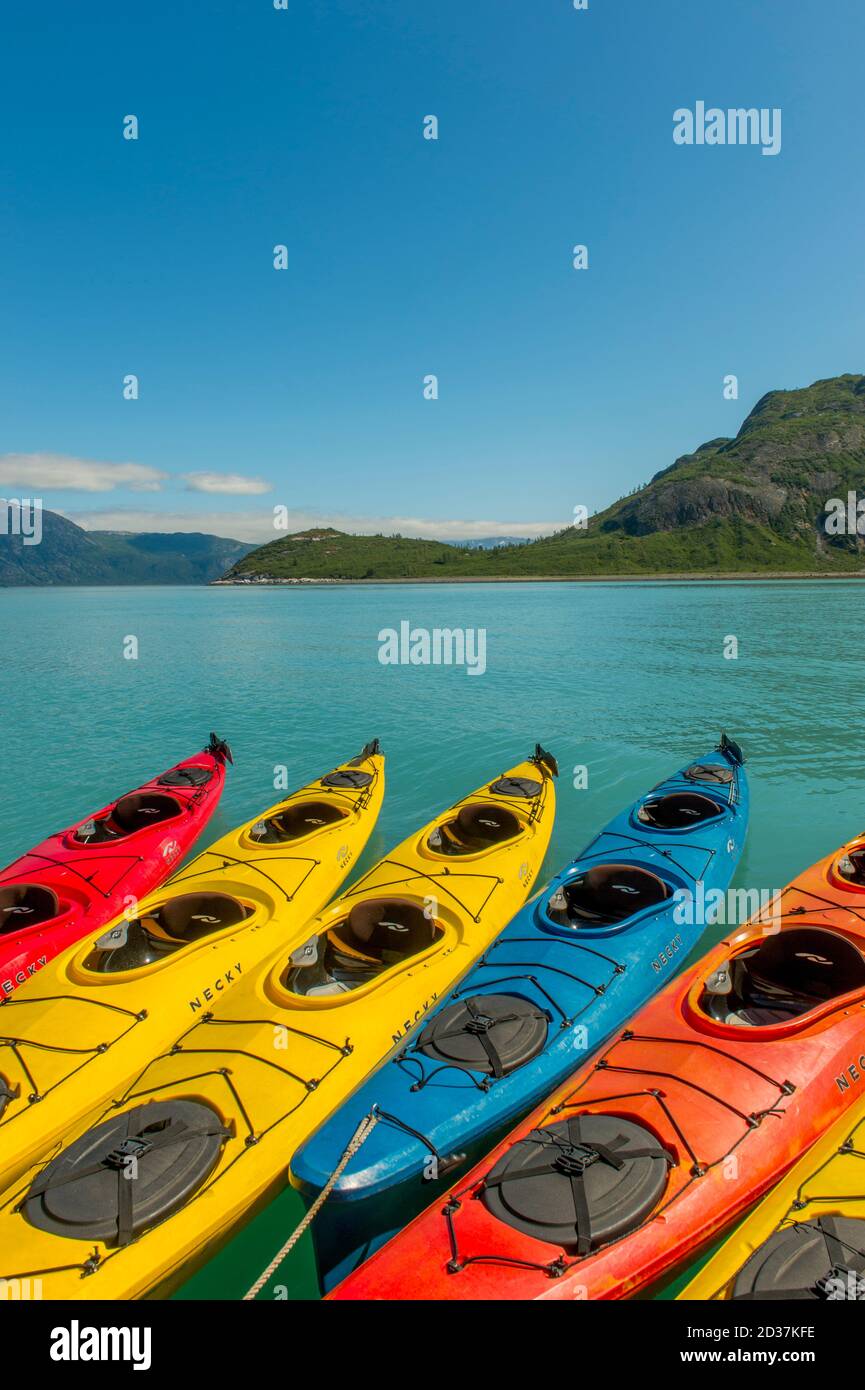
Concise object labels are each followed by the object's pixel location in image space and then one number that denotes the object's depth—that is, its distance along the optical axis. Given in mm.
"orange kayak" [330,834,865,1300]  4804
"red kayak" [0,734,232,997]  9820
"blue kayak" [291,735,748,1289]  5844
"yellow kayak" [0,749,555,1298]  5113
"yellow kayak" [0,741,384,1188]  6867
